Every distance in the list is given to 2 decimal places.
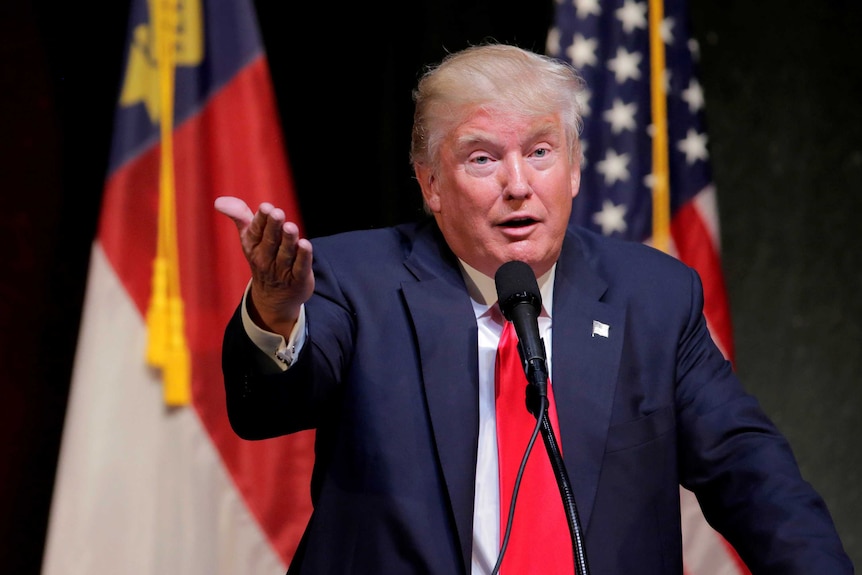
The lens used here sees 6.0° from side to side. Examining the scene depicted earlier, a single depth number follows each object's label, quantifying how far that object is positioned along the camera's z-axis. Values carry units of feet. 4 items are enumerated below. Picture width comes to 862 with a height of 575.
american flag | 30.24
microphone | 27.02
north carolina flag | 29.39
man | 27.48
